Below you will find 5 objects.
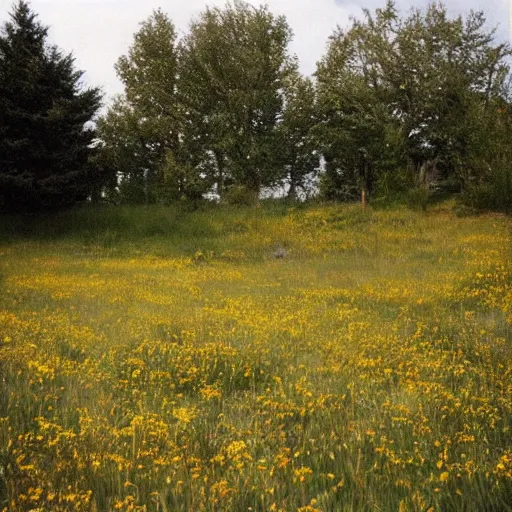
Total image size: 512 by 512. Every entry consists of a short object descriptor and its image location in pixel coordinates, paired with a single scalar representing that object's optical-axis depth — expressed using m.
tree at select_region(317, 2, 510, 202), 30.42
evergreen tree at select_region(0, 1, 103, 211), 24.44
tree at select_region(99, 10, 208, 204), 33.47
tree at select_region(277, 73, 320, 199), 32.06
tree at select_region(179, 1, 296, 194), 31.67
